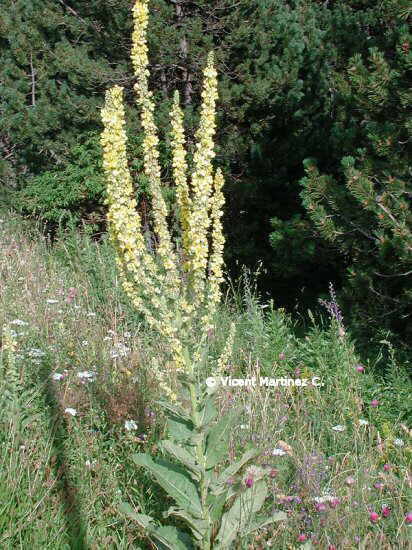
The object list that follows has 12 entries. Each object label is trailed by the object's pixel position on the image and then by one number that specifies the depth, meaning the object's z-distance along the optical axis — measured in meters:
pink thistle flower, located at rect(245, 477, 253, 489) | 2.86
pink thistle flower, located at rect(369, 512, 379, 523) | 2.81
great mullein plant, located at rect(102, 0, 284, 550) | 2.51
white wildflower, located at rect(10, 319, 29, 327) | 4.54
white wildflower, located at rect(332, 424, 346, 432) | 3.54
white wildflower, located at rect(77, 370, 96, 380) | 3.77
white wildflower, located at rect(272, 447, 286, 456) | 3.28
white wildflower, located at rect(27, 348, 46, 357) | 4.00
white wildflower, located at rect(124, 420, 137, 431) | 3.36
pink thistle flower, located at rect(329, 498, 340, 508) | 2.90
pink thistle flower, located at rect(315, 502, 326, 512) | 2.83
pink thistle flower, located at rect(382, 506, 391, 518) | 2.93
